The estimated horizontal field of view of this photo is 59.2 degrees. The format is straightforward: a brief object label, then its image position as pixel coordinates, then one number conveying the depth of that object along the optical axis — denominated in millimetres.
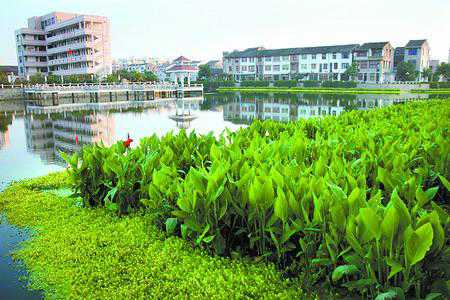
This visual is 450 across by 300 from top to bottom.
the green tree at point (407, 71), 63778
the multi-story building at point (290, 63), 67812
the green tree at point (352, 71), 62094
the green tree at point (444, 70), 60088
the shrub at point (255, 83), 68562
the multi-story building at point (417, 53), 68500
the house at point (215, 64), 118925
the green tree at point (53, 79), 55272
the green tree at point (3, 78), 51916
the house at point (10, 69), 84388
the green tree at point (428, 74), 64438
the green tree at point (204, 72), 76188
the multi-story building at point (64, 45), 60906
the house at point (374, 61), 63219
